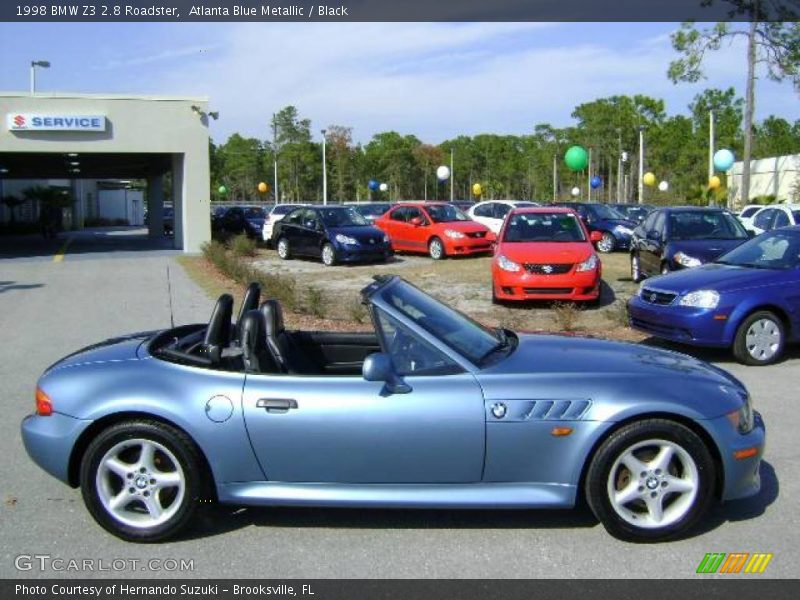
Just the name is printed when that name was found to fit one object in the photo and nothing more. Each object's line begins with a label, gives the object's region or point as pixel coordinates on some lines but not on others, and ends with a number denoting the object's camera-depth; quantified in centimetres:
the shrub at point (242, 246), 2223
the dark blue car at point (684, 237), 1341
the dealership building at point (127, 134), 2478
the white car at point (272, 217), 2880
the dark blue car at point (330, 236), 2150
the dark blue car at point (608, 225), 2412
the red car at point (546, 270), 1311
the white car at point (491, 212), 2575
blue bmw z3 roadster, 422
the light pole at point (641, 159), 4852
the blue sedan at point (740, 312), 895
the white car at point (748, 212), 2376
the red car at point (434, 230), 2219
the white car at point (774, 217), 1971
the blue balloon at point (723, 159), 4022
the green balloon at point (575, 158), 4128
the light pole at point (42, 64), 3612
